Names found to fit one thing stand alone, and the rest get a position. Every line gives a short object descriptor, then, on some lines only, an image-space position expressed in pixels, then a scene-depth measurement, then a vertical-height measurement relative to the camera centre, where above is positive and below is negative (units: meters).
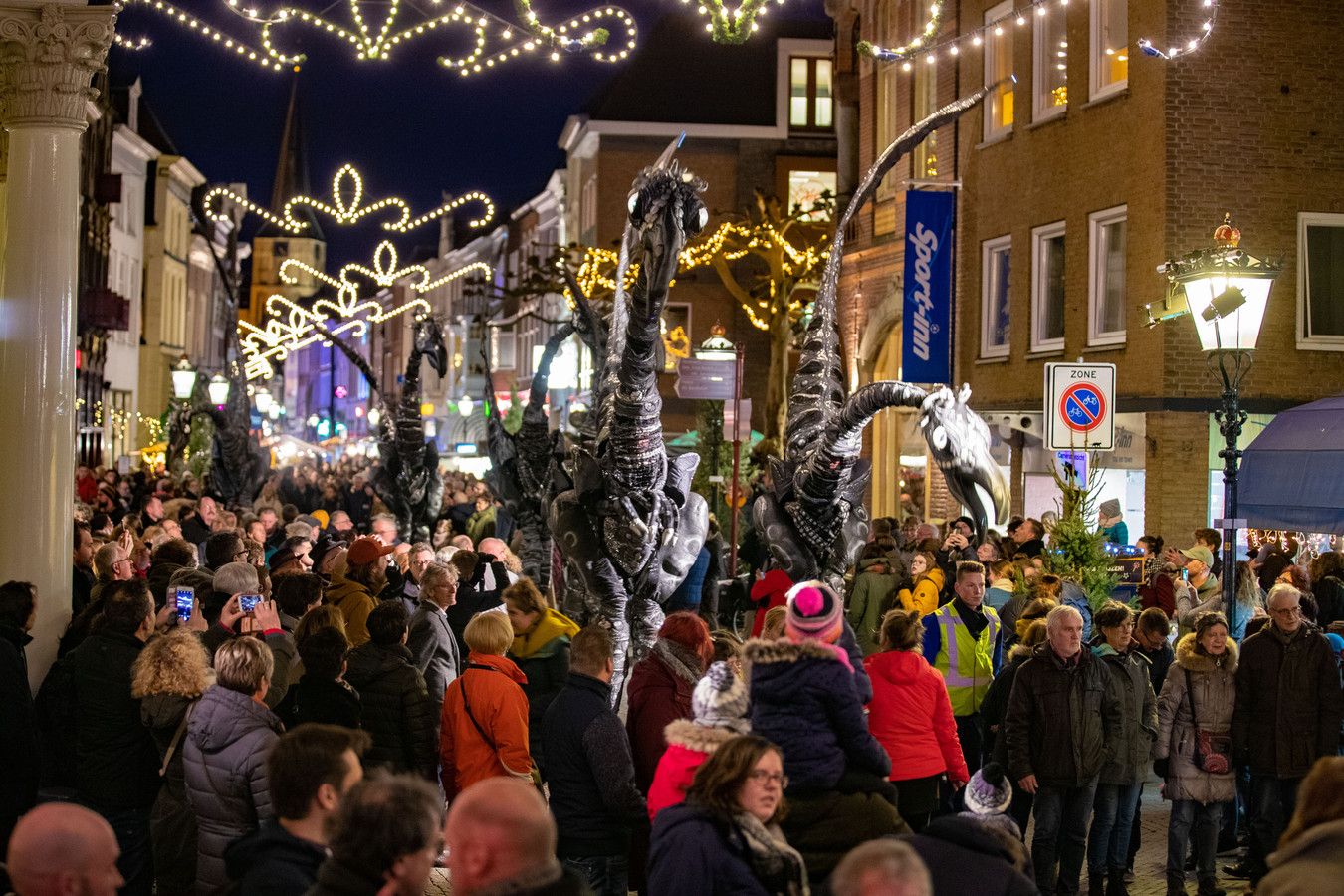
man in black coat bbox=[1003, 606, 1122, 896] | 8.12 -1.40
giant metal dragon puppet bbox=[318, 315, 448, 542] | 17.70 -0.17
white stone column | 9.89 +0.92
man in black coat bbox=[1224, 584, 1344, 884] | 8.48 -1.32
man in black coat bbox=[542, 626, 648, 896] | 6.29 -1.30
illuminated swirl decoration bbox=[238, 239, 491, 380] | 21.75 +2.23
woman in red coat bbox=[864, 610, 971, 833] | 7.59 -1.26
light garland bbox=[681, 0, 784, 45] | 9.53 +2.67
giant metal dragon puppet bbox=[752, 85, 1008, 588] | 9.79 +0.02
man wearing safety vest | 9.53 -1.16
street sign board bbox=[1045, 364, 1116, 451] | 12.47 +0.44
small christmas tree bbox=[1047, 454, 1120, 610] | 12.04 -0.75
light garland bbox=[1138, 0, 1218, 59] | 14.77 +4.03
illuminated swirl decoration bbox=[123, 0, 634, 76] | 10.65 +3.06
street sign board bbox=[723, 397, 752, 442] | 18.11 +0.36
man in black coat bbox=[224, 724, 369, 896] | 4.48 -1.06
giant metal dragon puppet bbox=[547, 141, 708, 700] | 9.71 -0.34
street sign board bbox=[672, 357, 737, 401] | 17.84 +0.84
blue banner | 25.17 +2.71
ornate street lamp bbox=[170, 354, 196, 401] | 28.36 +1.22
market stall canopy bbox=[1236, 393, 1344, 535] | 16.84 -0.10
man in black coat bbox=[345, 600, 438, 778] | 7.43 -1.21
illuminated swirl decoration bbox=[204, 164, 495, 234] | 18.20 +2.82
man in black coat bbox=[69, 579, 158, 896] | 7.16 -1.38
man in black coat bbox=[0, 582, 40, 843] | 7.20 -1.38
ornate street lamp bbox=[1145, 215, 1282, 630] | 10.91 +1.12
